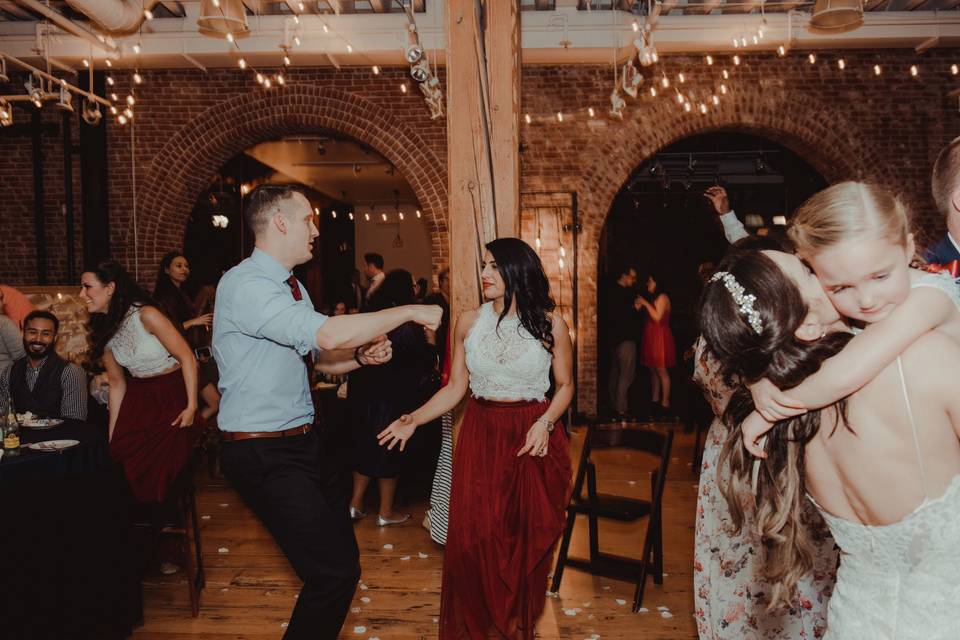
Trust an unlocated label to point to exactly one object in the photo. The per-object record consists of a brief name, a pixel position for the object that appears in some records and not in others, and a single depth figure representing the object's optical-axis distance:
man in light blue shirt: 2.18
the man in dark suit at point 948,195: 1.73
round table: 2.59
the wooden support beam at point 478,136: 2.87
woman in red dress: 8.43
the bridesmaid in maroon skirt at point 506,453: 2.86
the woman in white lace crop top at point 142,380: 3.56
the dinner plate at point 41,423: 3.38
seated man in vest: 3.98
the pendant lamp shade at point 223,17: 4.91
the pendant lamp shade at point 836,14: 4.69
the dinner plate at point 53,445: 2.86
